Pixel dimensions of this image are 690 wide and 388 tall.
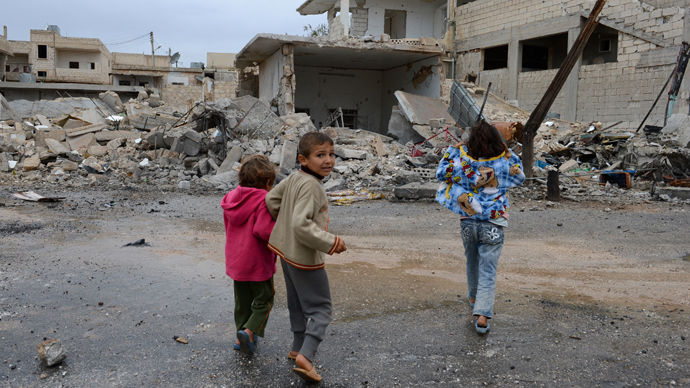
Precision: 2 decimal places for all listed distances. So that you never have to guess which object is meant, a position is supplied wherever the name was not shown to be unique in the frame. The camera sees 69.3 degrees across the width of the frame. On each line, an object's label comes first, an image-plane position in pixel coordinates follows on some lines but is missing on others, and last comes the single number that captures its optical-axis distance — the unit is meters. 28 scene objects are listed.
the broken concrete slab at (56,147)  13.63
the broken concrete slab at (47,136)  14.55
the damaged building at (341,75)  15.30
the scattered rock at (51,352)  2.51
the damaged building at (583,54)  17.48
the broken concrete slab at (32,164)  12.70
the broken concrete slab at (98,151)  14.27
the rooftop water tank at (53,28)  41.70
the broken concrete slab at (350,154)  12.64
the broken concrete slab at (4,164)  12.65
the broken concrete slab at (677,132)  12.77
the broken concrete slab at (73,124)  17.41
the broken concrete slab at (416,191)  8.96
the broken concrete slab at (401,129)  15.91
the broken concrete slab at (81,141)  14.80
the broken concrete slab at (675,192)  9.02
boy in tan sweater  2.32
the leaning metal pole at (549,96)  8.77
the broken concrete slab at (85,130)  15.26
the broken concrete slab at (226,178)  11.29
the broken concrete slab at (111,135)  15.49
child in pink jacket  2.66
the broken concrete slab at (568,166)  12.02
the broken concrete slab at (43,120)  17.92
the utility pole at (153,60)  45.33
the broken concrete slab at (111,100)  24.12
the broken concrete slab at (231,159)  11.78
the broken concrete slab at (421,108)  15.43
